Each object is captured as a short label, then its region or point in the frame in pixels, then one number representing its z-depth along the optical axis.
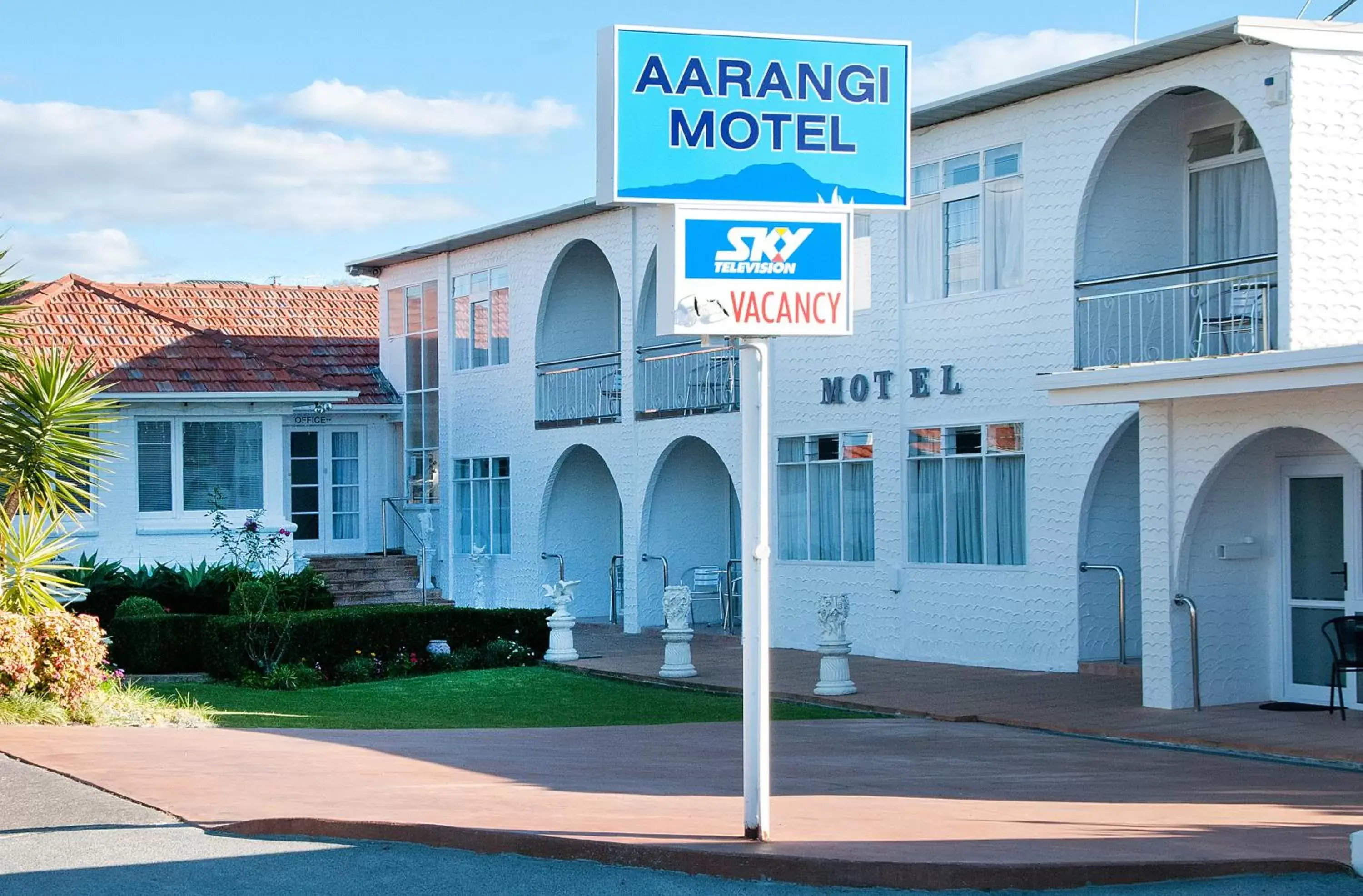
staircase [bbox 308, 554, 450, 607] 29.16
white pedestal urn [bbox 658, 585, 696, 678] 19.20
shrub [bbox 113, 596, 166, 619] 21.41
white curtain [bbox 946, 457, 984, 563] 20.12
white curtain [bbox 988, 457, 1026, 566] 19.55
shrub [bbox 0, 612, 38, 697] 13.88
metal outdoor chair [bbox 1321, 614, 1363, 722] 14.01
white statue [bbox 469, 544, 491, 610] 30.00
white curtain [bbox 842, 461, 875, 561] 21.70
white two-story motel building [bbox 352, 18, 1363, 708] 15.58
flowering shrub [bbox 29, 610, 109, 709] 14.29
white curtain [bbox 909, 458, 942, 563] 20.69
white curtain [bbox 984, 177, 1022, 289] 19.56
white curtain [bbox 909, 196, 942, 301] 20.59
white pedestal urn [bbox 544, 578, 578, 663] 21.52
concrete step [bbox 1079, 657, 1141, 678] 17.89
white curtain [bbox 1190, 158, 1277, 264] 18.00
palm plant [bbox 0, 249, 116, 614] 14.93
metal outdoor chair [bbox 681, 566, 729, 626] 26.39
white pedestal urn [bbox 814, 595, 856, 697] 17.30
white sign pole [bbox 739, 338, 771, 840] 8.34
